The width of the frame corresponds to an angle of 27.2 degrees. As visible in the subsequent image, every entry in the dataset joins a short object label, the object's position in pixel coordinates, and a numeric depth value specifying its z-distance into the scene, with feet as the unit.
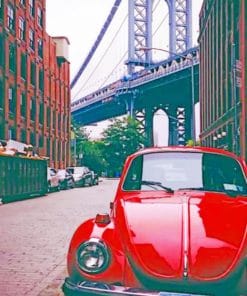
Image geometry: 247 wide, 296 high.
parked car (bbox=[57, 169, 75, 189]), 113.60
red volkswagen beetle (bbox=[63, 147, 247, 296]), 12.01
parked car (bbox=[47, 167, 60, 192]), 99.95
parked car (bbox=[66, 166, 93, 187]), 127.13
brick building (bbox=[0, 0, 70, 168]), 129.70
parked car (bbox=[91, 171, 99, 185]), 146.06
